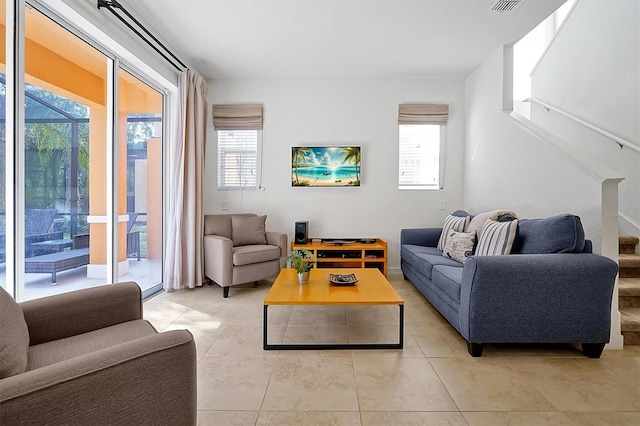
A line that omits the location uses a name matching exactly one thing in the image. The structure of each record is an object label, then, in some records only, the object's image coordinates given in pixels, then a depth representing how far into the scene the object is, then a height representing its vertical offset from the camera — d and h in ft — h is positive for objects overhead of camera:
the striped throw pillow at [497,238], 8.29 -0.78
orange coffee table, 7.23 -2.10
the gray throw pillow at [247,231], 13.21 -1.02
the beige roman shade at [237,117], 14.53 +4.07
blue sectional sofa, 6.78 -1.84
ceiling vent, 8.99 +5.83
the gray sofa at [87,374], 2.73 -1.70
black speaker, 14.00 -1.13
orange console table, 13.35 -1.99
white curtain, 12.16 -0.01
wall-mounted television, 14.62 +1.92
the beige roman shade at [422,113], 14.56 +4.33
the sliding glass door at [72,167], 6.63 +0.96
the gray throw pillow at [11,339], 3.11 -1.44
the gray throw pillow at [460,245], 10.06 -1.18
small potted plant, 8.71 -1.63
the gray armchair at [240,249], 11.46 -1.63
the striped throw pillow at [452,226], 11.67 -0.62
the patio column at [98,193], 8.96 +0.33
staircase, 7.63 -2.01
